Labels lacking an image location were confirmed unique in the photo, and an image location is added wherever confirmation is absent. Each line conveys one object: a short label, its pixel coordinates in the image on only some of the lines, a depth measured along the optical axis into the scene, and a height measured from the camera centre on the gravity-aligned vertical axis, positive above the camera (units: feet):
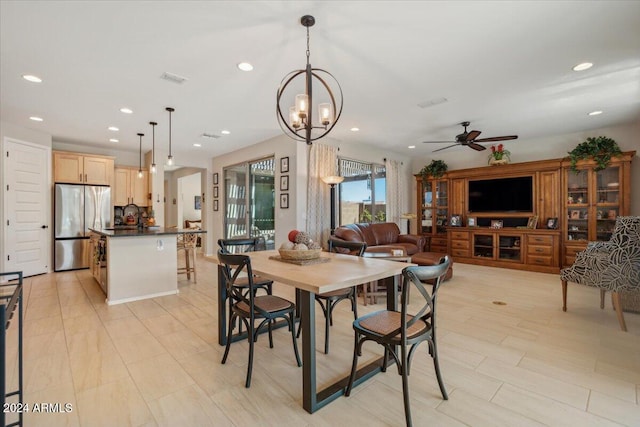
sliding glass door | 20.84 +1.16
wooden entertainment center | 17.39 +0.07
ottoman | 14.74 -2.31
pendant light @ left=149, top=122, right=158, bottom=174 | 16.30 +5.11
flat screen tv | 19.79 +1.37
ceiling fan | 15.74 +4.14
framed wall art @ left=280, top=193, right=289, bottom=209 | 18.25 +0.90
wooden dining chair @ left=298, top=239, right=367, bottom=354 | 8.11 -2.33
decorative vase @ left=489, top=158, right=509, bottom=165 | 20.15 +3.64
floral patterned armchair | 9.61 -1.78
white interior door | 16.61 +0.51
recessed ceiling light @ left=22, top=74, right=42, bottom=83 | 10.51 +5.04
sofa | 17.10 -1.42
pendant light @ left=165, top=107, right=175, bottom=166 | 13.82 +5.06
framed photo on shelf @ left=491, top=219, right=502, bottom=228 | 20.69 -0.64
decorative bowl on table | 7.76 -1.04
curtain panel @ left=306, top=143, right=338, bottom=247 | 17.94 +1.35
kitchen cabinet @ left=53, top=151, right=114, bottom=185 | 19.24 +3.26
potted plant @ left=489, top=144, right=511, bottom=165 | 20.16 +4.01
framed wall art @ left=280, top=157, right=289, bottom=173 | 18.15 +3.17
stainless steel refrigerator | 19.04 -0.26
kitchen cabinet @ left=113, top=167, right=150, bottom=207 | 22.02 +2.17
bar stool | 16.41 -1.78
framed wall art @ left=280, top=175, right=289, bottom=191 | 18.19 +2.04
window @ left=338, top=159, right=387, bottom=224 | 21.57 +1.71
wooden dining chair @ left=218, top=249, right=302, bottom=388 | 6.79 -2.26
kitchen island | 12.67 -2.23
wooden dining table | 5.79 -1.33
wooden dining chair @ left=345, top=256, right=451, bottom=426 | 5.33 -2.33
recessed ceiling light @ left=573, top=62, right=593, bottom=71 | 9.97 +5.09
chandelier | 7.45 +2.84
